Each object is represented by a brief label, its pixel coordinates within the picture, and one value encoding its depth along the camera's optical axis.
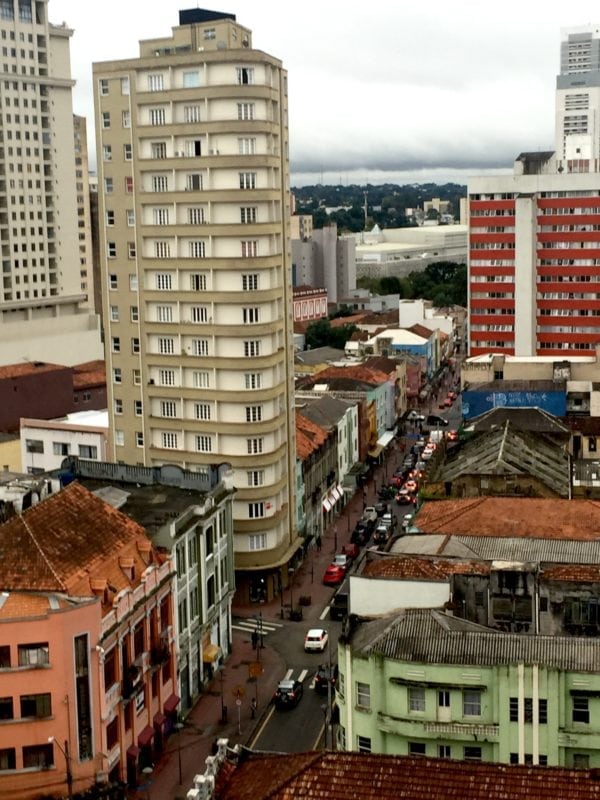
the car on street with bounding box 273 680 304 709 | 63.19
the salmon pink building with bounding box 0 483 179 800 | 48.91
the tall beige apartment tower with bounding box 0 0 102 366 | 155.75
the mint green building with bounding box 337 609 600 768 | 44.97
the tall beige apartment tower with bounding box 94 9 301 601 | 78.25
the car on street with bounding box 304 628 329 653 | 71.19
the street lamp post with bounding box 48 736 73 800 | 49.41
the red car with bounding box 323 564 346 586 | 85.19
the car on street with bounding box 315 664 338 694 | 63.95
